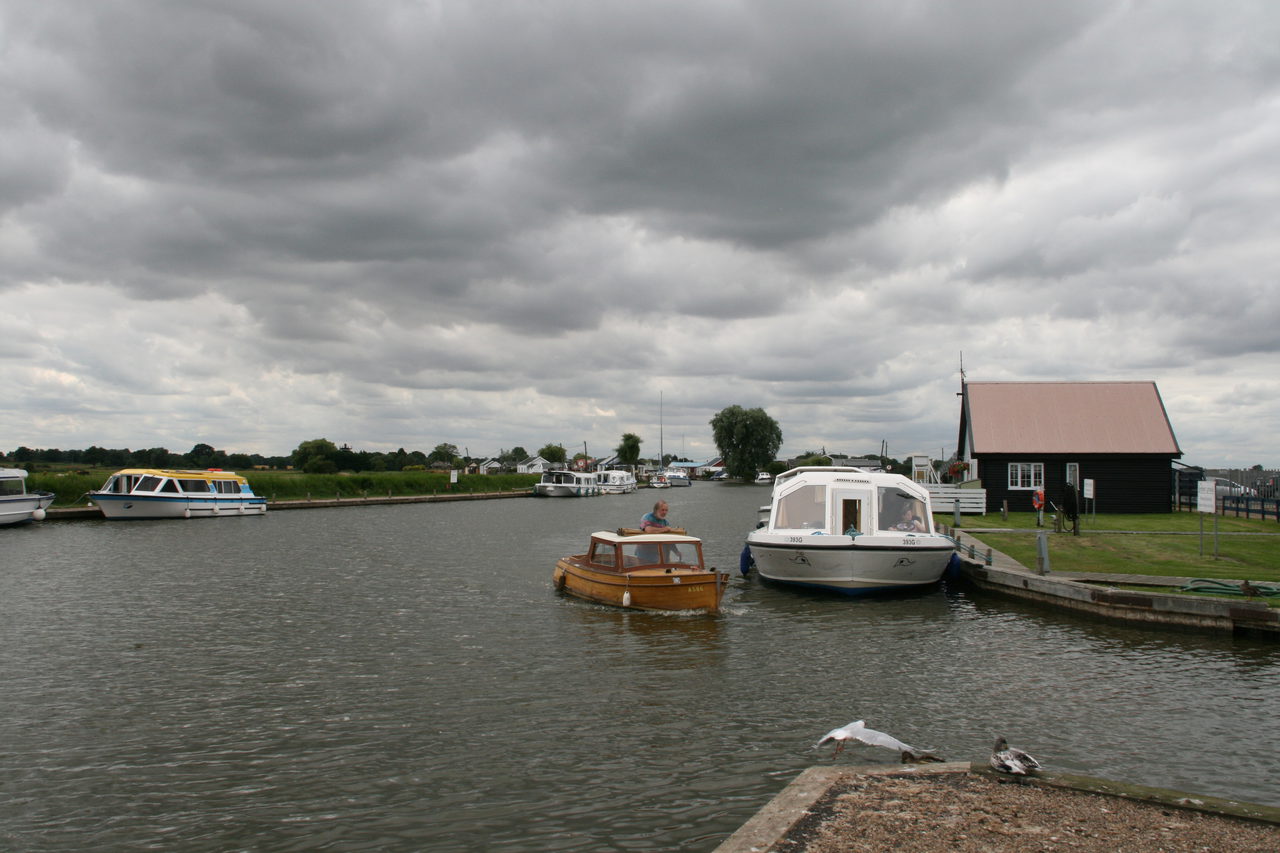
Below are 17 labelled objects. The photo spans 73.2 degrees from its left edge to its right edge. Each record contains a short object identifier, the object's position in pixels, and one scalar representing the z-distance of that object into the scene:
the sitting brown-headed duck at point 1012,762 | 7.48
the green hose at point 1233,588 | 16.91
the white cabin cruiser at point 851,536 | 21.78
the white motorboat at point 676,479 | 155.88
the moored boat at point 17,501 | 43.41
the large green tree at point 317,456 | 129.12
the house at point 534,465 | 183.88
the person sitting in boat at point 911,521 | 23.34
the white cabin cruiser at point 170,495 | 50.78
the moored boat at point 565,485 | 101.12
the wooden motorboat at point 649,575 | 18.94
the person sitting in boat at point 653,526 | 19.92
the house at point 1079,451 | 40.34
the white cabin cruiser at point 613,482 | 120.81
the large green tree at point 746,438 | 151.25
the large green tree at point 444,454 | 192.38
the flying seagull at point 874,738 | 8.45
